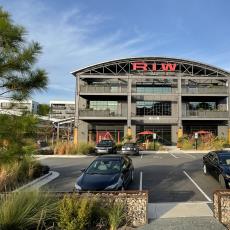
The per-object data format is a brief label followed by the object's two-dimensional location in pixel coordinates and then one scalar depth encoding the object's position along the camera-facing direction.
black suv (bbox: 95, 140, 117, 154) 27.56
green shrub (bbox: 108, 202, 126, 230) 6.57
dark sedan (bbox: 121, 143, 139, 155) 27.53
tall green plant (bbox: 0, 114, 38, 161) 6.37
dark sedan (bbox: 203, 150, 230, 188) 11.12
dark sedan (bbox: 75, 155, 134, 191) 9.62
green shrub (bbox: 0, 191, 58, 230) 5.88
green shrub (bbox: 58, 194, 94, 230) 6.20
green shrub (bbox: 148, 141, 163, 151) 34.88
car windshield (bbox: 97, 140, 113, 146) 28.40
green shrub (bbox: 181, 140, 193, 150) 34.56
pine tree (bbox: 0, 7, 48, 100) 6.78
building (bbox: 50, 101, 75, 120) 85.53
